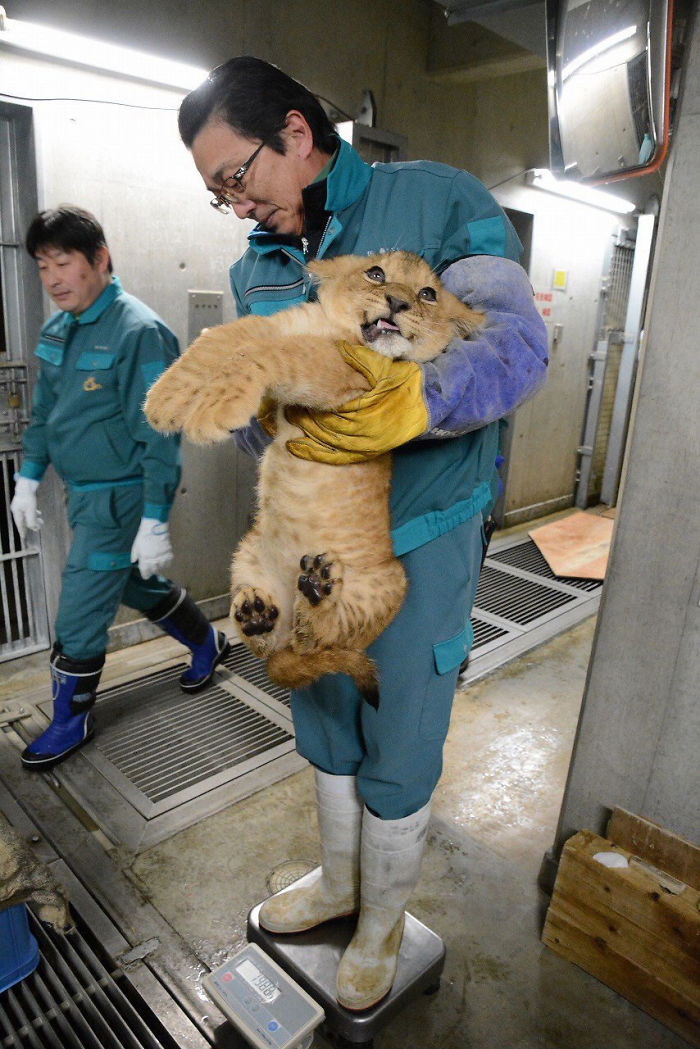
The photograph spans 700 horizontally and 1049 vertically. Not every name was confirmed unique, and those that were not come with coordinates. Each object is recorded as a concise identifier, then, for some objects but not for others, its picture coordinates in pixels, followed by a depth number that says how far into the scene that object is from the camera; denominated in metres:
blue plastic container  1.87
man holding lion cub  1.24
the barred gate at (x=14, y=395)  3.11
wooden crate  1.82
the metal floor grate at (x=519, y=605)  4.04
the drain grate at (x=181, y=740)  2.82
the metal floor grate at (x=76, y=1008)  1.78
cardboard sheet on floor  5.30
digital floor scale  1.47
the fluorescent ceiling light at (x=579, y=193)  5.19
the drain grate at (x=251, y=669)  3.48
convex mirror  1.52
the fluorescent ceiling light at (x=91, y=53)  2.73
